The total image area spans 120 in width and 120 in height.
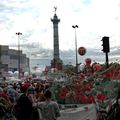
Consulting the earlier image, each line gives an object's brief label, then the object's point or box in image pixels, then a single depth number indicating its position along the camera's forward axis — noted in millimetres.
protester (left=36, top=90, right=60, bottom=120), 3778
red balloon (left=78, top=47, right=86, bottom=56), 14555
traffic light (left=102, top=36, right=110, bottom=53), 7905
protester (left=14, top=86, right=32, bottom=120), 3855
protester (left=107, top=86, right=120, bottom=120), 3803
